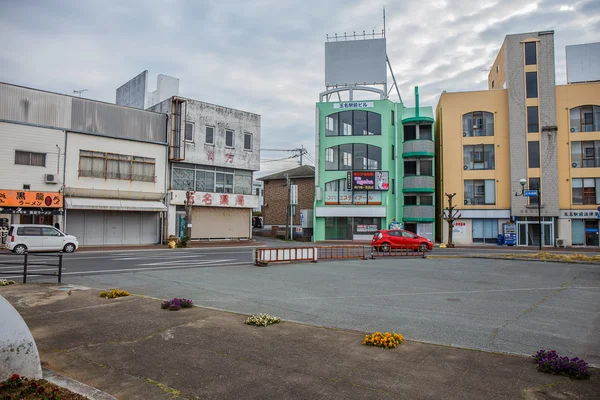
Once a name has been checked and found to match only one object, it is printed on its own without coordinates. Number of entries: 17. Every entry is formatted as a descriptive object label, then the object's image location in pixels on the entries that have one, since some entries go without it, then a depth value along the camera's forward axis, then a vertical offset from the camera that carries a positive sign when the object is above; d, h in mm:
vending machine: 40250 -1114
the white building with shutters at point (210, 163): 35375 +5055
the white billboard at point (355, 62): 45156 +17060
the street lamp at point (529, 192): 34562 +2453
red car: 27688 -1227
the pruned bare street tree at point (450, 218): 37531 +337
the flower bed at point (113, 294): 10680 -1895
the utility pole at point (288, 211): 44406 +1013
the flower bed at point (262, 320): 8055 -1925
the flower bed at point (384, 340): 6730 -1919
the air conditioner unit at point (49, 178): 28109 +2677
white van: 22812 -1147
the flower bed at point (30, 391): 4465 -1864
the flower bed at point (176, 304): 9297 -1882
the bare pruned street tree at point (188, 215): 33781 +371
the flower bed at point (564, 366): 5418 -1880
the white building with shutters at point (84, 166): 27266 +3780
